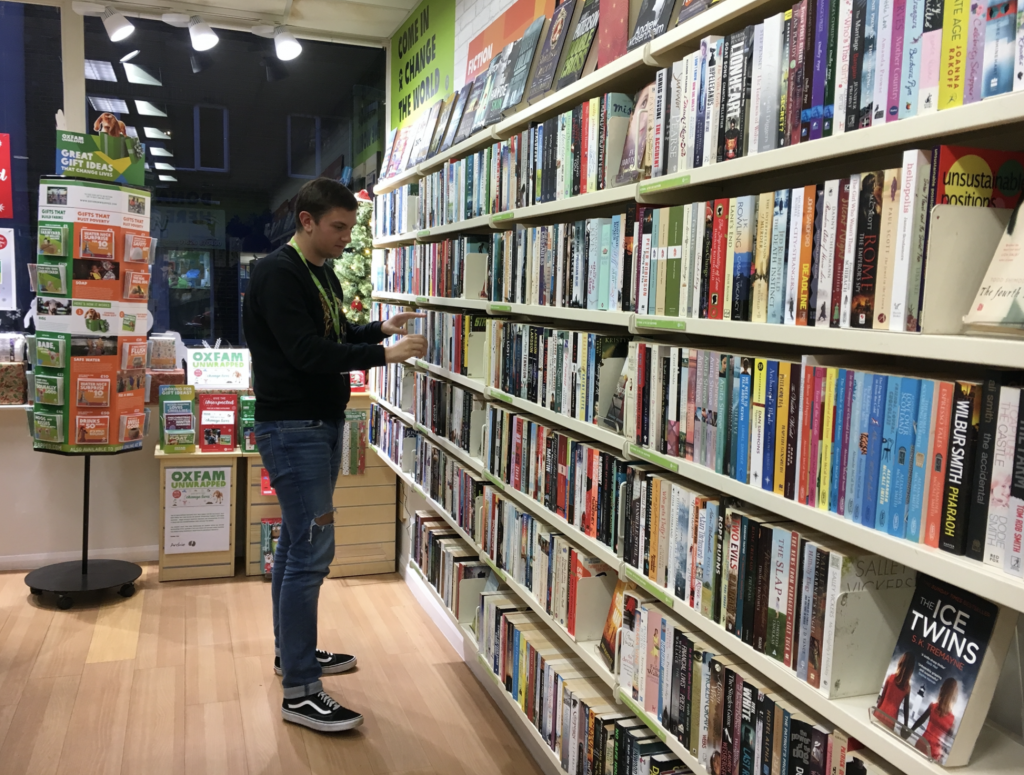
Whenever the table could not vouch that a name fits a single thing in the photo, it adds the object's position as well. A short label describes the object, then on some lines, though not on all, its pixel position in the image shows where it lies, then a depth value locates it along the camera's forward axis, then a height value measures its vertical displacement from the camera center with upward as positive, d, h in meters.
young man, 2.77 -0.33
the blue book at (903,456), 1.19 -0.19
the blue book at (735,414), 1.56 -0.19
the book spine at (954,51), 1.10 +0.36
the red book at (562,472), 2.35 -0.46
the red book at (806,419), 1.38 -0.17
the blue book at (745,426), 1.54 -0.20
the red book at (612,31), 2.06 +0.71
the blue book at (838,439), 1.31 -0.19
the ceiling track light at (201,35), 4.47 +1.41
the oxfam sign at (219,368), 4.70 -0.39
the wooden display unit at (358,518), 4.48 -1.18
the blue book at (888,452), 1.21 -0.19
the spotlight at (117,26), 4.34 +1.40
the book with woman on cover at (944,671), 1.15 -0.51
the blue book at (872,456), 1.24 -0.20
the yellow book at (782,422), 1.44 -0.18
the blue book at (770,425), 1.47 -0.19
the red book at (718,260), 1.60 +0.11
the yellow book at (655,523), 1.86 -0.47
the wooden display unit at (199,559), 4.39 -1.39
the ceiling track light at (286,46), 4.62 +1.41
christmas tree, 4.77 +0.19
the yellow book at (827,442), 1.33 -0.20
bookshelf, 1.09 -0.03
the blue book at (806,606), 1.39 -0.48
